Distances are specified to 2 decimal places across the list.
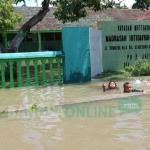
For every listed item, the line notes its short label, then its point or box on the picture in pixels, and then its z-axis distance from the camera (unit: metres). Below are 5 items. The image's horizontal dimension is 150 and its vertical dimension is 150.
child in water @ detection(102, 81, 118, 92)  6.97
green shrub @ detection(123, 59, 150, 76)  9.61
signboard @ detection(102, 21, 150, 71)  10.26
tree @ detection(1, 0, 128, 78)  10.96
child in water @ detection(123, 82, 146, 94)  6.43
